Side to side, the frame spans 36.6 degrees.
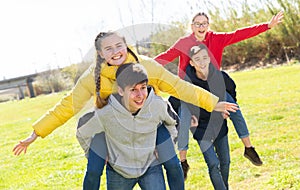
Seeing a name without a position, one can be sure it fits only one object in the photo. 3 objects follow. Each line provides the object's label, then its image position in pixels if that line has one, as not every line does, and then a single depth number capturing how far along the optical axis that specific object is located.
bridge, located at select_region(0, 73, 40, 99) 35.62
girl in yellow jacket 3.17
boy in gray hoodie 3.13
